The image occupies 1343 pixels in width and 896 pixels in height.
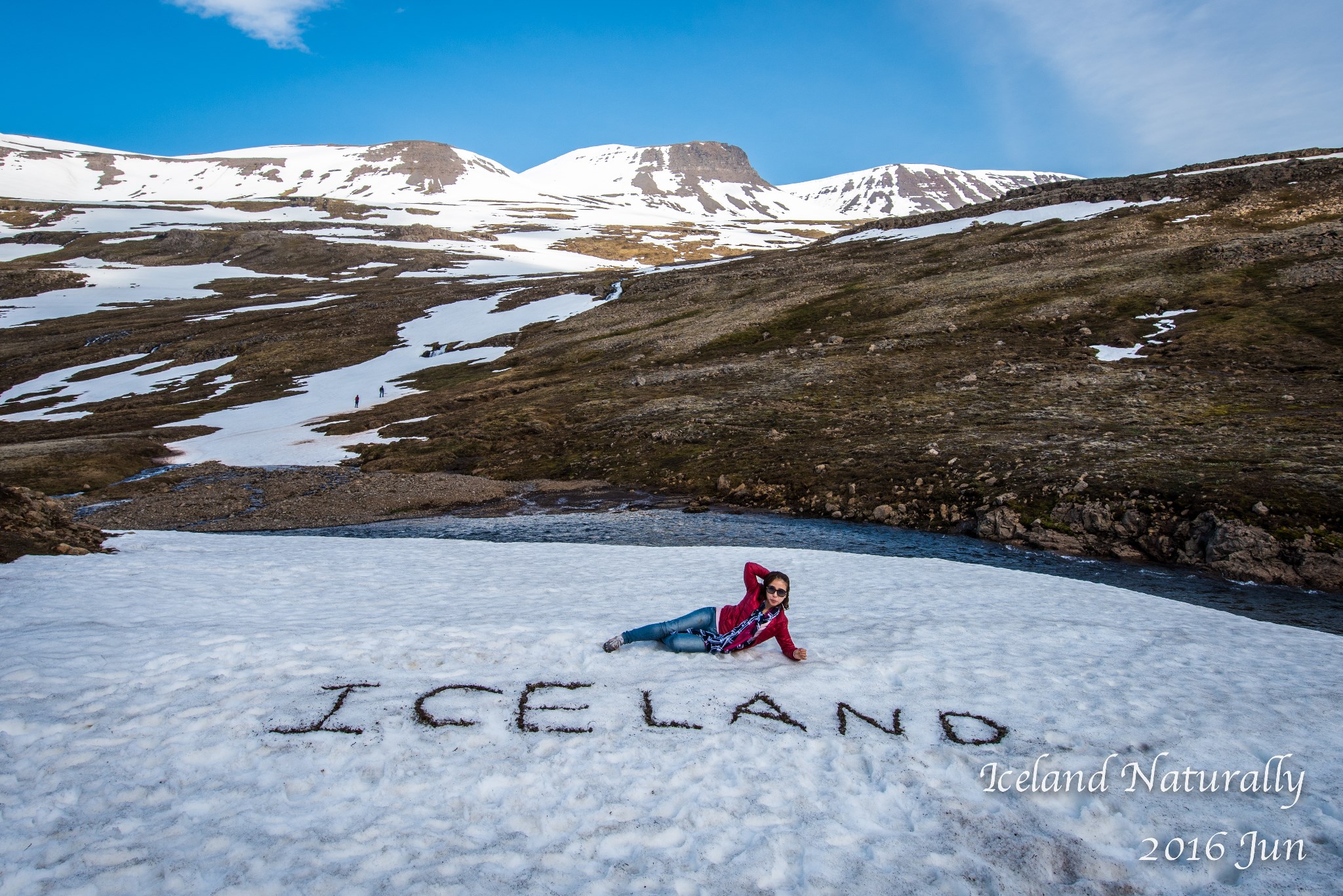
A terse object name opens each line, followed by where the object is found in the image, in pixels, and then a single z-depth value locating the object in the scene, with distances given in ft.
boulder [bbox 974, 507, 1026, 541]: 94.32
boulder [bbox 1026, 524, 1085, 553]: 88.58
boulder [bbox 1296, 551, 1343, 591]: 70.38
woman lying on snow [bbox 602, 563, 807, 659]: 41.29
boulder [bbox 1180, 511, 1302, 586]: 73.82
